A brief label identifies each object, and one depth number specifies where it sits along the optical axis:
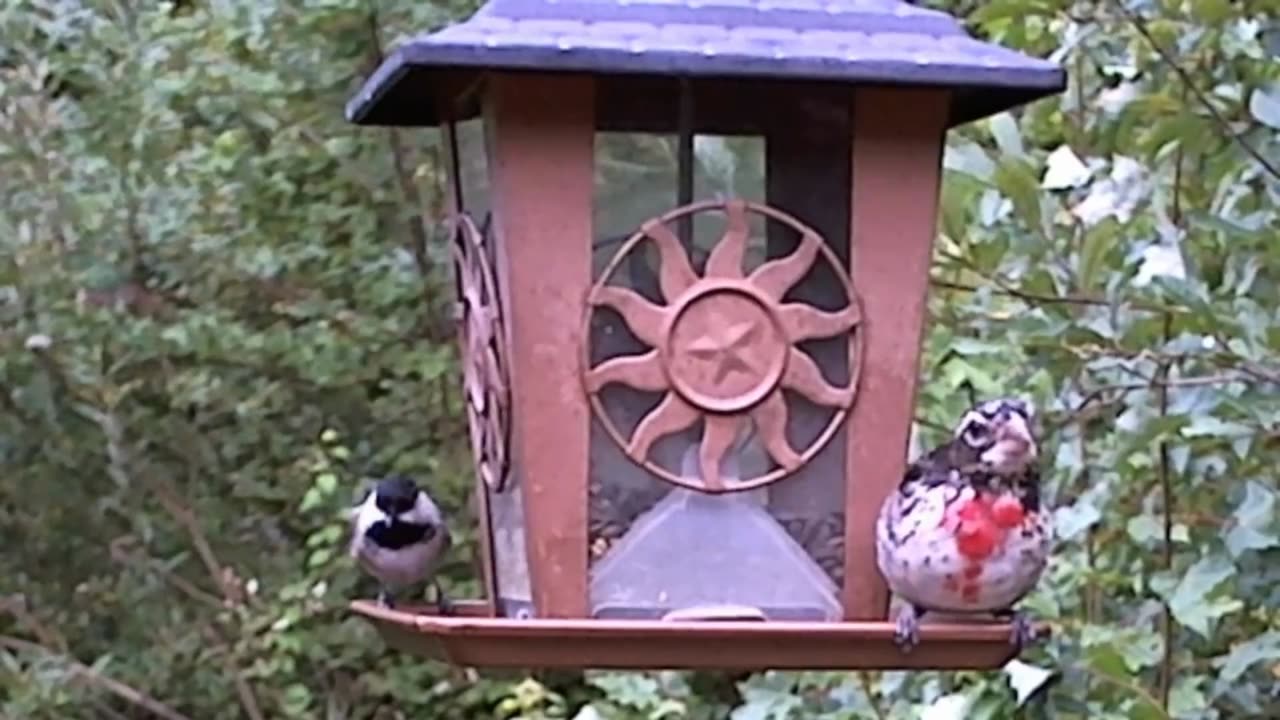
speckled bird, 1.65
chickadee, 1.79
